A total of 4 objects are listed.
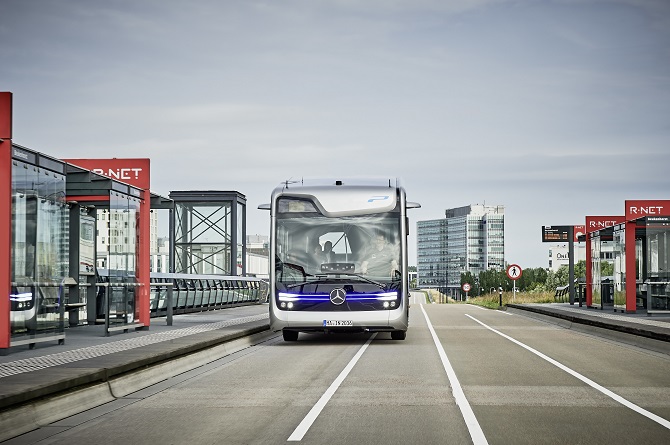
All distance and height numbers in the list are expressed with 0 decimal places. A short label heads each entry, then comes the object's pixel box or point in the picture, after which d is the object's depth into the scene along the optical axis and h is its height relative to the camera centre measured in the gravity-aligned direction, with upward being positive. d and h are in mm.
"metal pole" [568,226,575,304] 56938 -14
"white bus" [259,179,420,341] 21297 +157
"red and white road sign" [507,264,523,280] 53341 -379
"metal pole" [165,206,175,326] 46656 +1024
